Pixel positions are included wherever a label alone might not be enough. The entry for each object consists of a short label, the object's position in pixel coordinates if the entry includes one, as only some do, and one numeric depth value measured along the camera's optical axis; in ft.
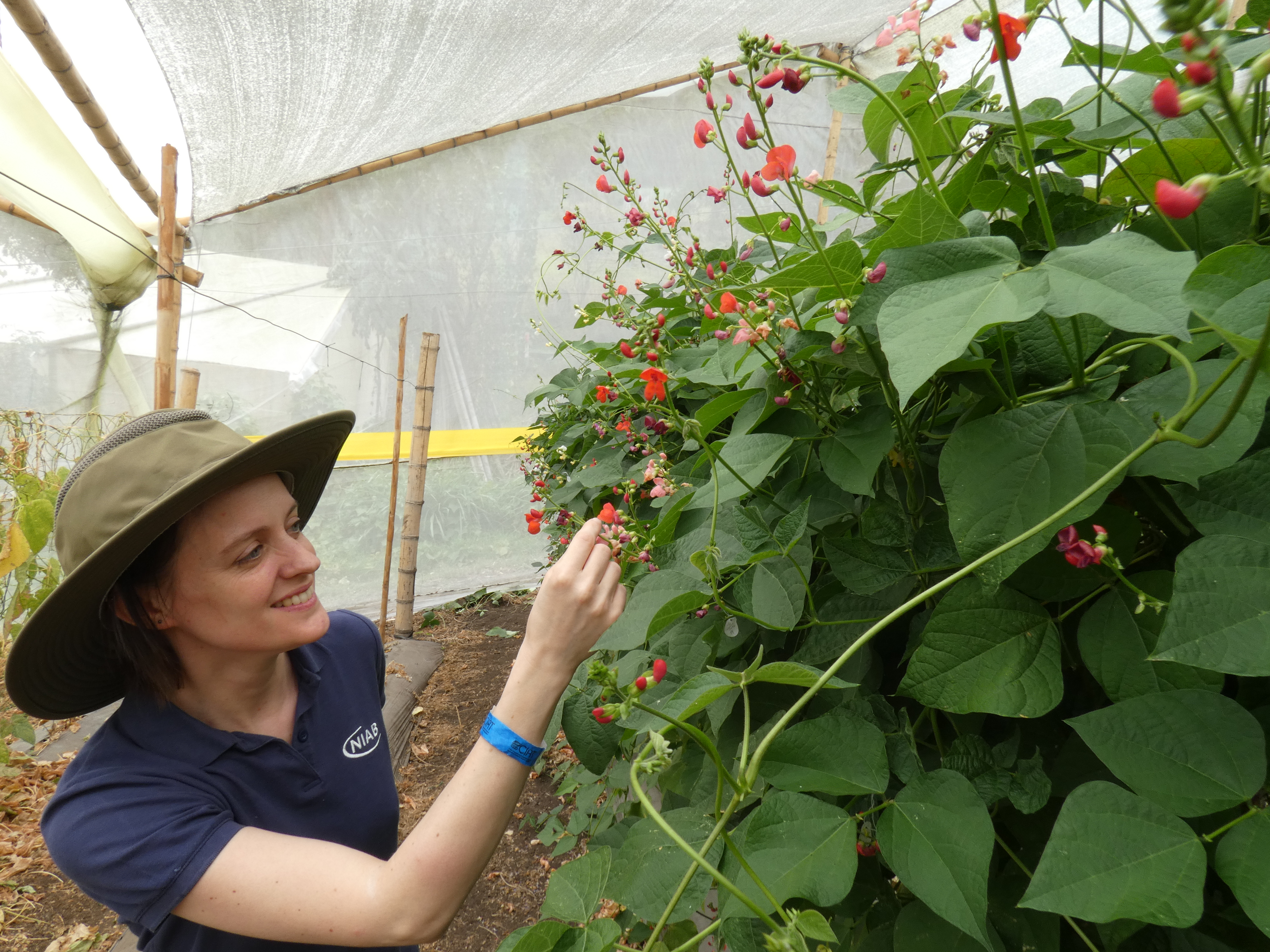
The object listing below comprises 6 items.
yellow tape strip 21.16
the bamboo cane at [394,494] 16.33
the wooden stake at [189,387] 12.85
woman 3.10
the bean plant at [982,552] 1.34
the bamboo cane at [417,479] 16.99
